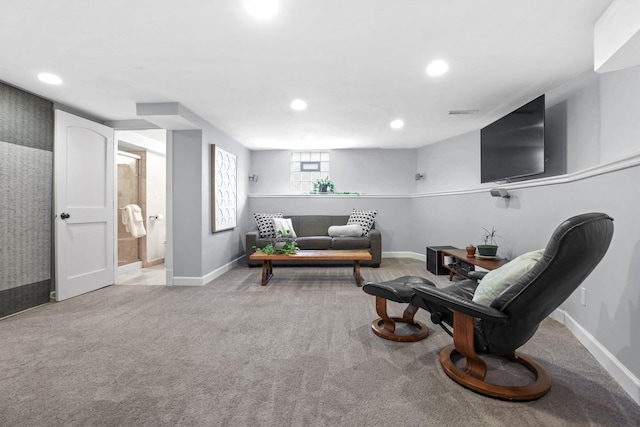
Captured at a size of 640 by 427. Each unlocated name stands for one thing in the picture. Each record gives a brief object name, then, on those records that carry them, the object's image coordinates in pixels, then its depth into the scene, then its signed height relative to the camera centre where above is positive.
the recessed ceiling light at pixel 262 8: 1.73 +1.21
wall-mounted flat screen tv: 3.05 +0.78
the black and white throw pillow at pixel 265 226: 5.41 -0.27
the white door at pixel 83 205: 3.31 +0.06
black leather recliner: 1.39 -0.50
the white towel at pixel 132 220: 4.91 -0.16
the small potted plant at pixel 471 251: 3.81 -0.50
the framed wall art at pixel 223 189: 4.27 +0.33
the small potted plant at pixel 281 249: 4.08 -0.52
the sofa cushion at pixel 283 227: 5.38 -0.29
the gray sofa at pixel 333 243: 5.11 -0.54
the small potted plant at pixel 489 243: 3.58 -0.40
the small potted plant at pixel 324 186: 6.13 +0.52
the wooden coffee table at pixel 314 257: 3.93 -0.61
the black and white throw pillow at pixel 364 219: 5.51 -0.14
